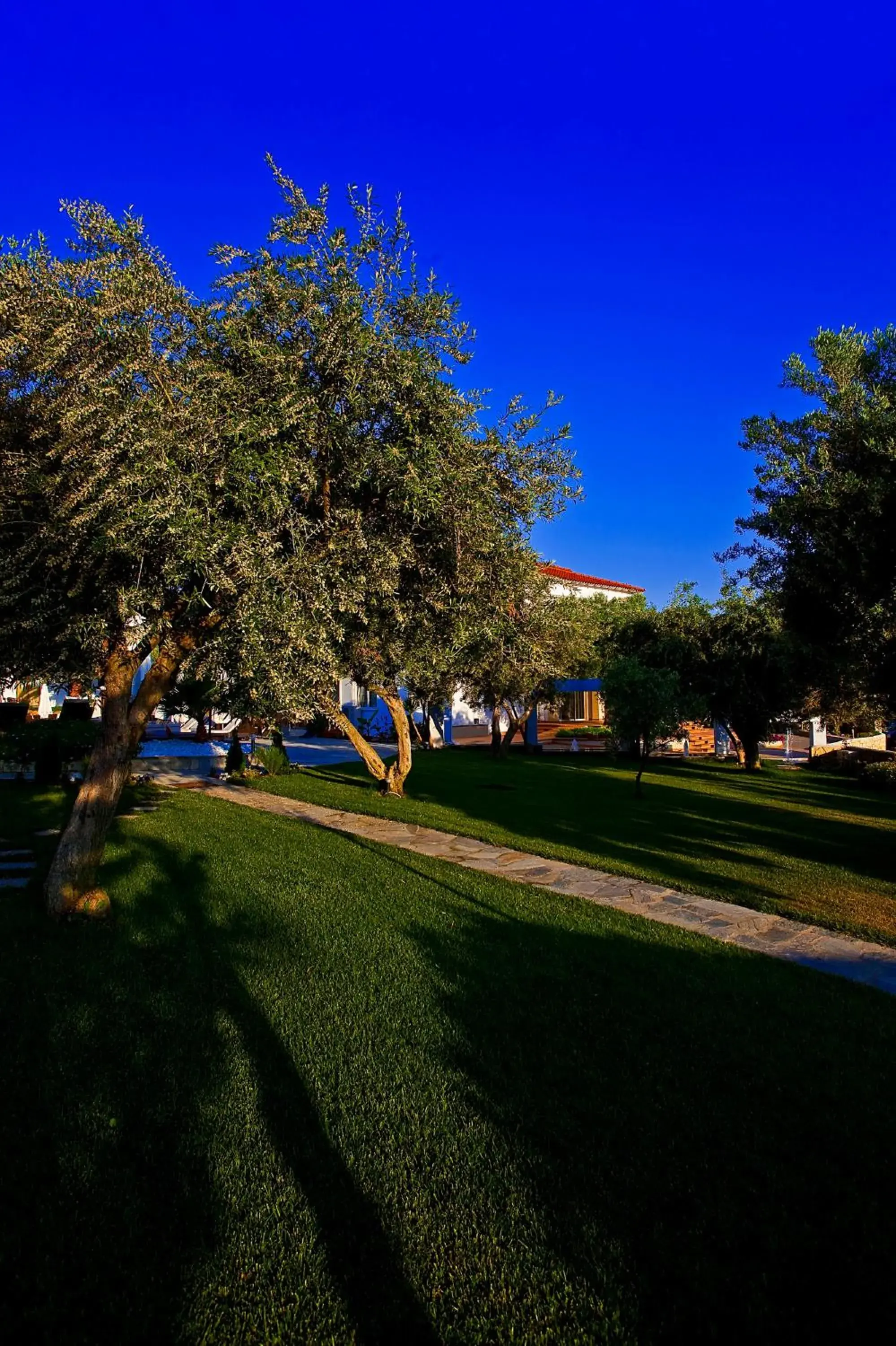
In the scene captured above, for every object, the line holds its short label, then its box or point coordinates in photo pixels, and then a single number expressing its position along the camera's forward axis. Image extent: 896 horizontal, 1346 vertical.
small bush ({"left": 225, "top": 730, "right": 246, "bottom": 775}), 18.17
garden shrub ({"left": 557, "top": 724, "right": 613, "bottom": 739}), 31.98
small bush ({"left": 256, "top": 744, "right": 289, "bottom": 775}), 18.88
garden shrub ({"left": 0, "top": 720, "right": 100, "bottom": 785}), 14.88
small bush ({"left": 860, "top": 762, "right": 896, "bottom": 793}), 19.36
